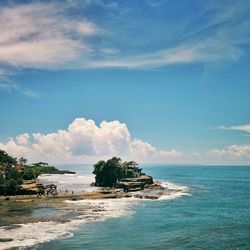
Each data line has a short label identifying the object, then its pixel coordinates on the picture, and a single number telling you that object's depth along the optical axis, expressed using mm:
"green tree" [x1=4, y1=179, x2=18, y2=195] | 117375
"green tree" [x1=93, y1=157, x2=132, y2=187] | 159500
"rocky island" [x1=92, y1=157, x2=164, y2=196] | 149962
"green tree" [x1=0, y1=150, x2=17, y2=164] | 182788
